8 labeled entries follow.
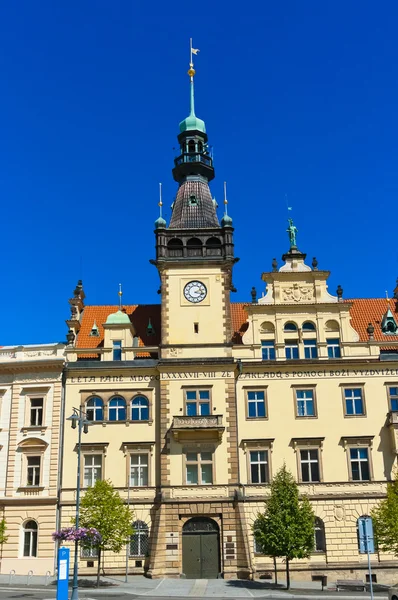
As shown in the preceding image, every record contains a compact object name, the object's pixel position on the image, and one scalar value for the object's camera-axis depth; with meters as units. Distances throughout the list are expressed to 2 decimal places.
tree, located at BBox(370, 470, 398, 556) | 37.06
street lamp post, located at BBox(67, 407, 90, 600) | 27.62
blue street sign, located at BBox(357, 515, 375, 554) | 24.34
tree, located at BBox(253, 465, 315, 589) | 36.94
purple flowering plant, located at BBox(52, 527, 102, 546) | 32.24
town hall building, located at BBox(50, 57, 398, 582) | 41.06
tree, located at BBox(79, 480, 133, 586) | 37.78
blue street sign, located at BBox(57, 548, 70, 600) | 26.31
